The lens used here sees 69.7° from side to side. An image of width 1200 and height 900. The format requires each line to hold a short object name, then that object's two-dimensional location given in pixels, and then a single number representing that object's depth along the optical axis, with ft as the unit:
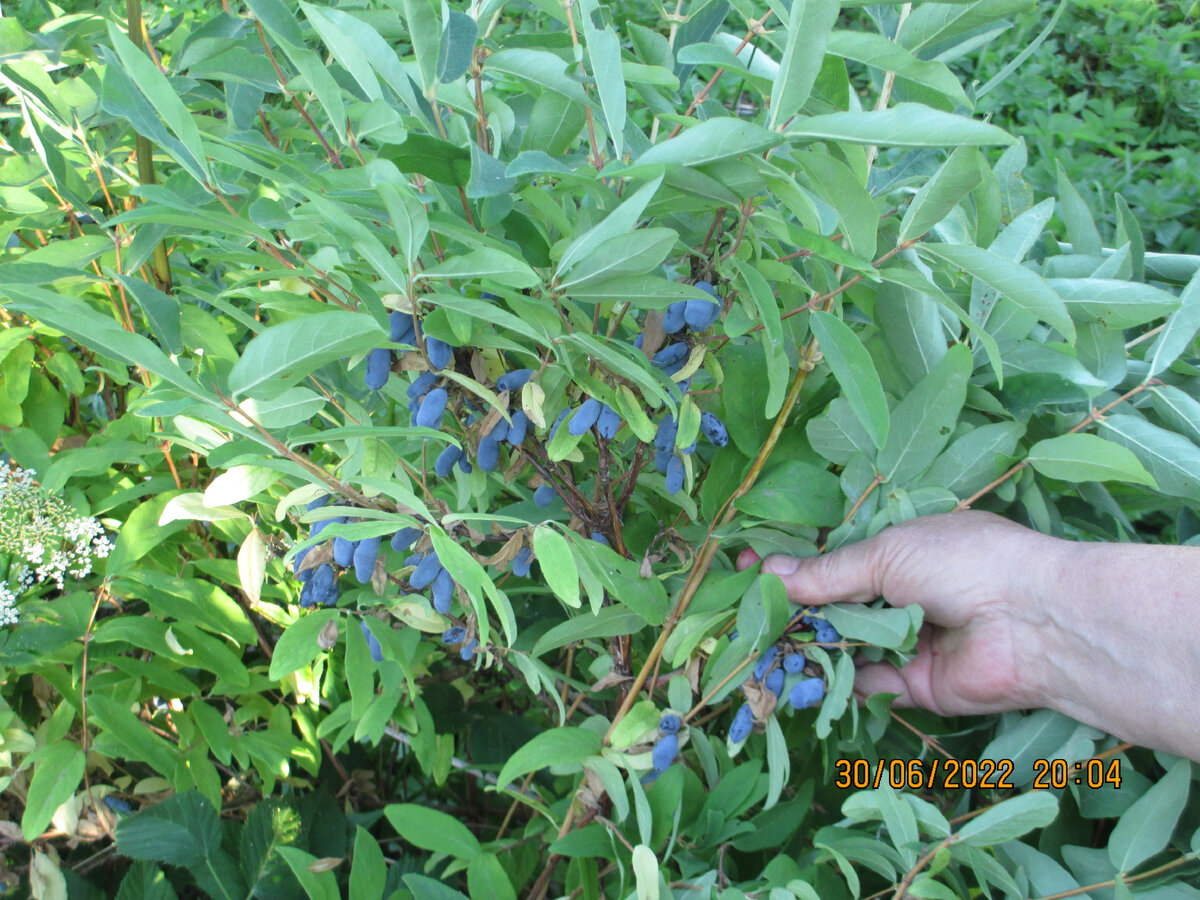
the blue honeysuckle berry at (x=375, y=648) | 2.34
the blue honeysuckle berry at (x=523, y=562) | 2.09
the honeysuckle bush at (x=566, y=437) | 1.69
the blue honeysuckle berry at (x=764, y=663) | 2.29
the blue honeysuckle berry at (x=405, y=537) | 1.97
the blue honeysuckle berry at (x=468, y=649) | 2.19
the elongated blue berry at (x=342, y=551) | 1.92
